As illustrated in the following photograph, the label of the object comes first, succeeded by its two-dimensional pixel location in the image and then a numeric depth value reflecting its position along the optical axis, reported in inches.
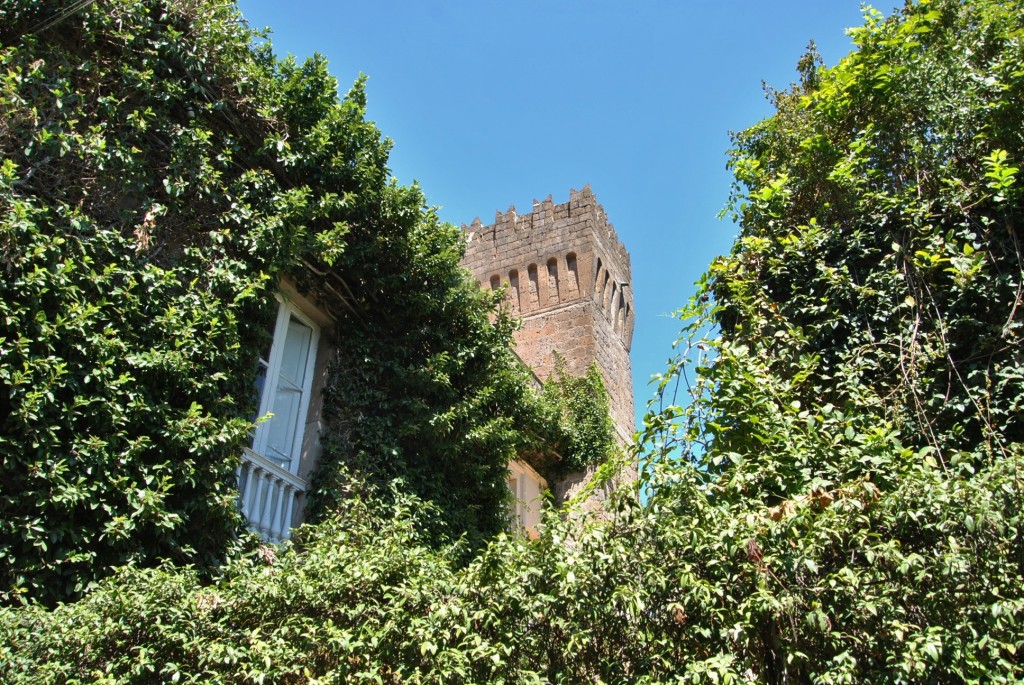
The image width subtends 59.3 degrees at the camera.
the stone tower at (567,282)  758.5
